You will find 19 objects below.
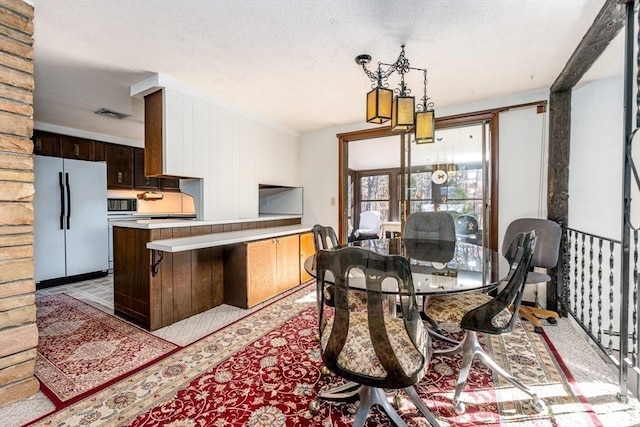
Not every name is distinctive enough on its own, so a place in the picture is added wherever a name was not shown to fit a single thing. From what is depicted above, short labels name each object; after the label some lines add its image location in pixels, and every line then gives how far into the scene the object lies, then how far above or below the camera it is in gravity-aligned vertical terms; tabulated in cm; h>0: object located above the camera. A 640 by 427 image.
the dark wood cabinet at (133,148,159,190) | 525 +59
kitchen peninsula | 268 -64
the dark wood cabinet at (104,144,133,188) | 491 +71
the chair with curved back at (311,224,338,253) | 219 -22
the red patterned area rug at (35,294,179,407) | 187 -111
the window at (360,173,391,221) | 732 +34
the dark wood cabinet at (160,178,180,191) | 560 +42
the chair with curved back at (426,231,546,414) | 153 -63
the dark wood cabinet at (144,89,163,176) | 291 +75
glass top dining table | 146 -38
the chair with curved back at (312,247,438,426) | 110 -59
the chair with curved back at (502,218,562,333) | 275 -42
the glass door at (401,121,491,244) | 365 +39
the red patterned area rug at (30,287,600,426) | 154 -110
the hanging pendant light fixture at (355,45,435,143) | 199 +69
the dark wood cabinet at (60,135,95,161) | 448 +92
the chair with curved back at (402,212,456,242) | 305 -21
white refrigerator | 385 -18
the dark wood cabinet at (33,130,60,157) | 418 +92
